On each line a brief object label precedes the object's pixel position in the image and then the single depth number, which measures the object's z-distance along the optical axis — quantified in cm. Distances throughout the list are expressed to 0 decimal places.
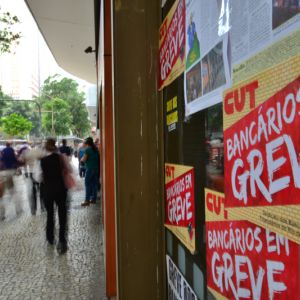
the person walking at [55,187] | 474
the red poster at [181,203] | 100
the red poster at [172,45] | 105
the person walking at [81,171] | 1255
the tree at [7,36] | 917
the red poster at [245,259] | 53
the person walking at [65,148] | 1071
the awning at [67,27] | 578
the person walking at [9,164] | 803
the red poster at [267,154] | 51
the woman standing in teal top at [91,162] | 764
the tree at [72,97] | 5017
